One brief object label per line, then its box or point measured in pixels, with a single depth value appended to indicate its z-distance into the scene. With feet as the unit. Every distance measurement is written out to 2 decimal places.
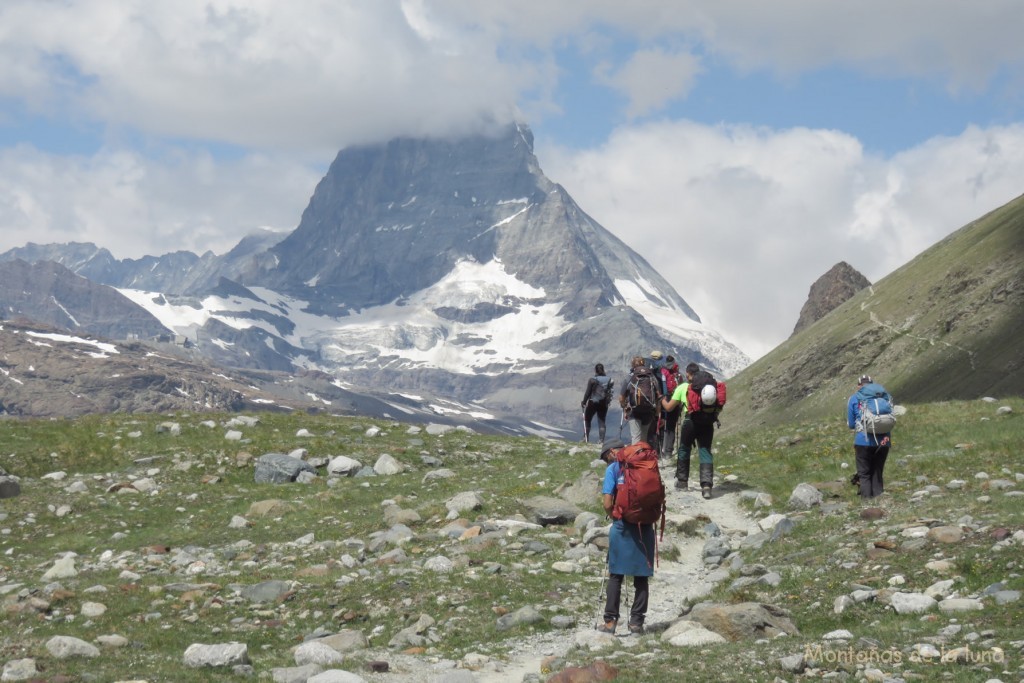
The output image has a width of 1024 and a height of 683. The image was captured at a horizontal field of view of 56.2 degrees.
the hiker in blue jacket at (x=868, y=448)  75.41
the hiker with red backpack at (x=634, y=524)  54.39
